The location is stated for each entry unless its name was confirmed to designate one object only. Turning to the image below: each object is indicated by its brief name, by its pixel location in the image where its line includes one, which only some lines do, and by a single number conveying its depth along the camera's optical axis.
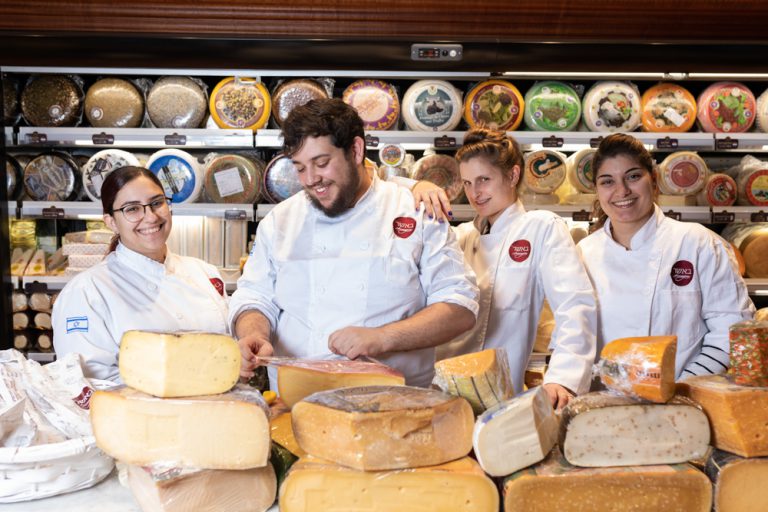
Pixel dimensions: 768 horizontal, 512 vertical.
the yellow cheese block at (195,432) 1.11
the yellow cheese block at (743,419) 1.10
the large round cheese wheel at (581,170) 3.62
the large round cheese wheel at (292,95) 3.63
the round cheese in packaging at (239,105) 3.60
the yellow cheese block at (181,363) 1.15
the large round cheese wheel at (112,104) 3.59
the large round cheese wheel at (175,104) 3.60
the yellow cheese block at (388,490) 1.07
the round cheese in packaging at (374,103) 3.64
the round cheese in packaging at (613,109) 3.67
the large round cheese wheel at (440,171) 3.62
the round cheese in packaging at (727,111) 3.71
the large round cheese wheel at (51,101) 3.59
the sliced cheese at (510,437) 1.08
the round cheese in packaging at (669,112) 3.70
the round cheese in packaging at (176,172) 3.56
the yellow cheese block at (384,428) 1.06
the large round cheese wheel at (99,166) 3.57
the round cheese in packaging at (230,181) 3.61
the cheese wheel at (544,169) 3.65
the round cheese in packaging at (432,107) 3.64
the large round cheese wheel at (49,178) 3.62
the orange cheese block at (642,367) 1.13
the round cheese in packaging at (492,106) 3.67
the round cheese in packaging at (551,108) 3.68
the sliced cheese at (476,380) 1.20
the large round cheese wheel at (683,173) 3.69
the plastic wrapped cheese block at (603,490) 1.08
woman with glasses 1.97
